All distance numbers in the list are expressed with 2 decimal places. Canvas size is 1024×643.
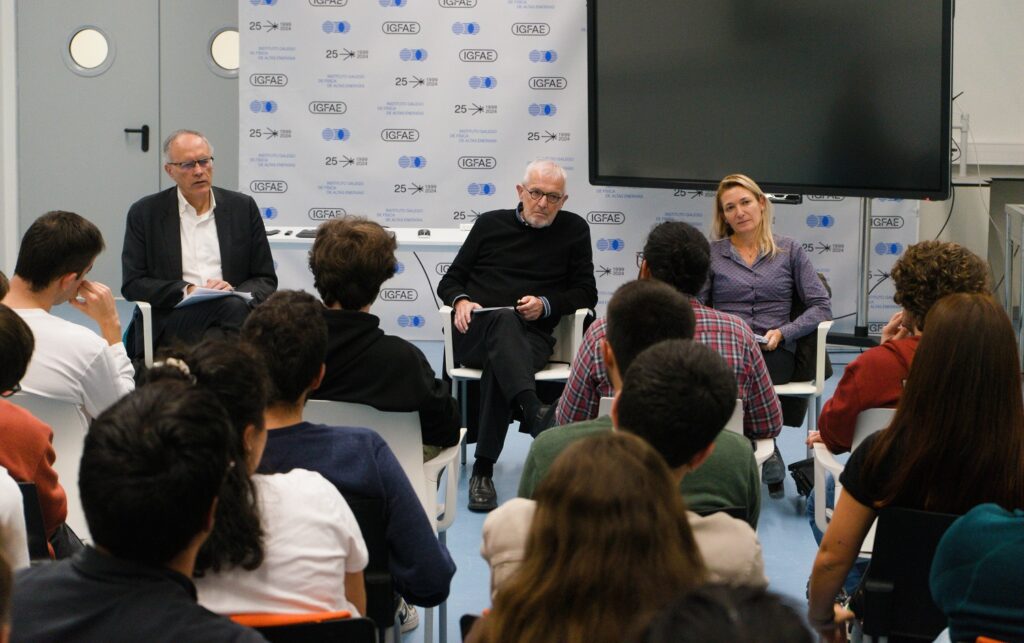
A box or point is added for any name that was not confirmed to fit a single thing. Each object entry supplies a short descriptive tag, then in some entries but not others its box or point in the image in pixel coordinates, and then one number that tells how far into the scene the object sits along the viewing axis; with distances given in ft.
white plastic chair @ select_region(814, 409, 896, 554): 9.34
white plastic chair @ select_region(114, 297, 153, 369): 14.62
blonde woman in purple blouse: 15.01
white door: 26.71
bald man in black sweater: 14.21
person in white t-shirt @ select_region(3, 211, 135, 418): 9.57
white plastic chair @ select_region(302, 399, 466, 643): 9.20
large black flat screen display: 20.12
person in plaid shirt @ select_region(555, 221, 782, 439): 10.48
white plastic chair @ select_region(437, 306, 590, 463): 14.69
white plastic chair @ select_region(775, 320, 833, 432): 13.94
